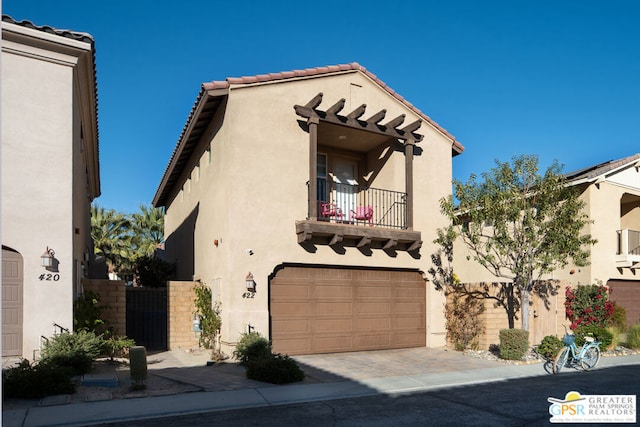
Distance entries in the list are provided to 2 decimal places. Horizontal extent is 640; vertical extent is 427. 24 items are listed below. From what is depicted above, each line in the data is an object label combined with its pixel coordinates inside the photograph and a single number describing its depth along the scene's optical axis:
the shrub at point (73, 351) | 10.20
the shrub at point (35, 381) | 8.70
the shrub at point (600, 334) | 16.06
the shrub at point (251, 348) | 11.80
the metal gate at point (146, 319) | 16.16
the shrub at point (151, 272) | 21.41
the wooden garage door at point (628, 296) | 20.02
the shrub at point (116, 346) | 11.82
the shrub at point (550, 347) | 14.16
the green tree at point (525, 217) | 14.48
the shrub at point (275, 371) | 10.57
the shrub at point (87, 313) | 12.13
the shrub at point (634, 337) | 17.21
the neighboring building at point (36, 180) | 10.76
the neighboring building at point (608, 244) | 18.92
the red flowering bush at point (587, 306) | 17.80
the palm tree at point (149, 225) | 33.31
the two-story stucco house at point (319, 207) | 13.86
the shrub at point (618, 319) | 18.58
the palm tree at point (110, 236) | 30.12
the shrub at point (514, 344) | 13.84
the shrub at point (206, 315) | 14.38
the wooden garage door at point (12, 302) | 10.66
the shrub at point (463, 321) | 15.65
